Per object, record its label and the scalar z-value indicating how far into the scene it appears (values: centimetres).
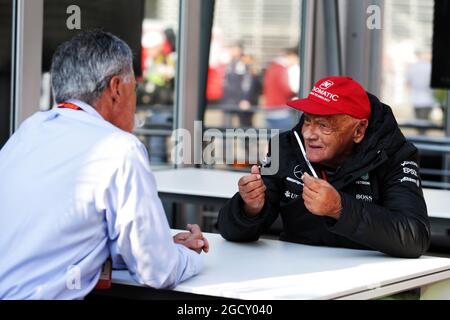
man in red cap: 285
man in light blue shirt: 218
